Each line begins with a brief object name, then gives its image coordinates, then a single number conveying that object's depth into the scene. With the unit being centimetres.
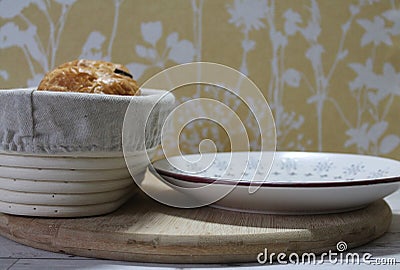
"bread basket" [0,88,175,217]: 71
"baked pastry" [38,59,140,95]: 75
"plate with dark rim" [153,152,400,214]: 73
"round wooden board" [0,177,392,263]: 70
